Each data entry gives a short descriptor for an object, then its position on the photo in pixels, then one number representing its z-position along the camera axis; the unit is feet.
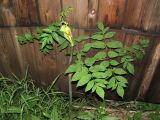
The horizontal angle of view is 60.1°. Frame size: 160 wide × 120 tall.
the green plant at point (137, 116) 6.54
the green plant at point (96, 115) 5.81
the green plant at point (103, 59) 4.72
